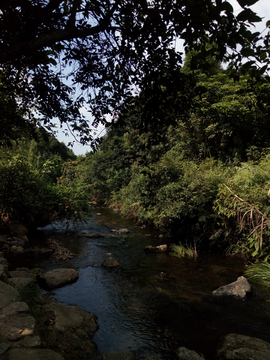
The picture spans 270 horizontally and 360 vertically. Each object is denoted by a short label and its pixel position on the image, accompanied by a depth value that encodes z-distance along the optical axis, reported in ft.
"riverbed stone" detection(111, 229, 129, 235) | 42.04
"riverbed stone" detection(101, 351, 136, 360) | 11.27
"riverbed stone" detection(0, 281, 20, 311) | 11.24
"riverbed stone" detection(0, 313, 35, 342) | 8.97
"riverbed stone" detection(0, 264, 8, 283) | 14.37
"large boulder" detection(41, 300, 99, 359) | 11.40
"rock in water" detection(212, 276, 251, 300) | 19.24
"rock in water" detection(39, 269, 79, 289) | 20.29
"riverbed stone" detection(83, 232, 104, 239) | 38.29
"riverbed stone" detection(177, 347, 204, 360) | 11.86
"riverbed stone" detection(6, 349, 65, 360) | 7.83
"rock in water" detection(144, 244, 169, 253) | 31.68
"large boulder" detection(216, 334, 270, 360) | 11.45
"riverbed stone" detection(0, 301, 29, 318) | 10.44
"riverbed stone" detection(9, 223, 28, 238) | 33.22
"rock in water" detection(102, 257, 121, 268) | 26.13
